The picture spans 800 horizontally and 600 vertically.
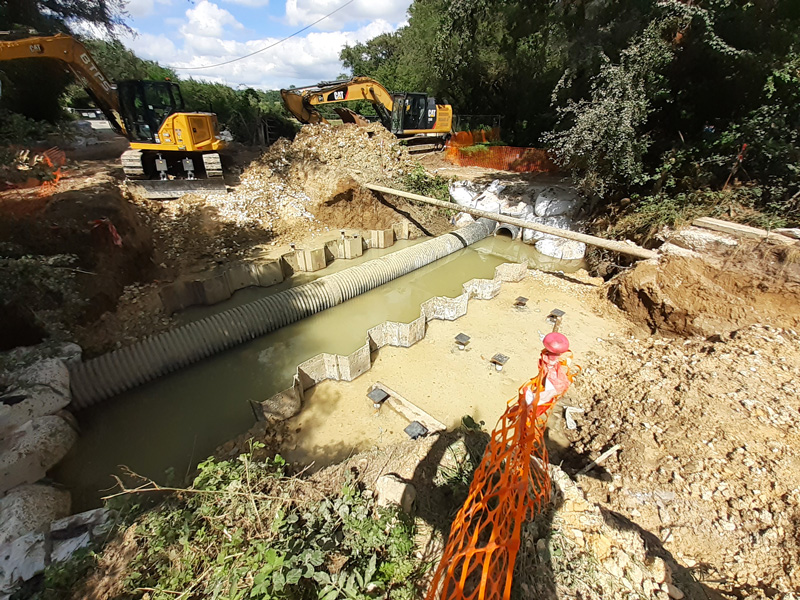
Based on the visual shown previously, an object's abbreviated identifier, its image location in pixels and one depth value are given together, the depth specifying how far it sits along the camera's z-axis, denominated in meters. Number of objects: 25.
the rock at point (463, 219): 12.57
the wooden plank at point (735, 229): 6.50
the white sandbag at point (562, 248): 10.53
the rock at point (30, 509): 3.27
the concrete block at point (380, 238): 10.88
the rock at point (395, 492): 3.09
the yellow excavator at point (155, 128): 9.48
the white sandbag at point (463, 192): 12.77
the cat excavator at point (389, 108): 13.20
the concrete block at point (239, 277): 8.05
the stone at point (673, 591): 2.60
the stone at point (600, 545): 2.75
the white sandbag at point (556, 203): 11.11
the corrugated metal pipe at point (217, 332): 5.29
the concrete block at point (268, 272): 8.47
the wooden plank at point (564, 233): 7.71
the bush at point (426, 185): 12.67
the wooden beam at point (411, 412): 4.85
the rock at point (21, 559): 2.76
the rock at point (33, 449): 3.81
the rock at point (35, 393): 4.18
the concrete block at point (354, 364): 5.66
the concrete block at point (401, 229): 11.56
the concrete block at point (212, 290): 7.51
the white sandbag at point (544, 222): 11.02
